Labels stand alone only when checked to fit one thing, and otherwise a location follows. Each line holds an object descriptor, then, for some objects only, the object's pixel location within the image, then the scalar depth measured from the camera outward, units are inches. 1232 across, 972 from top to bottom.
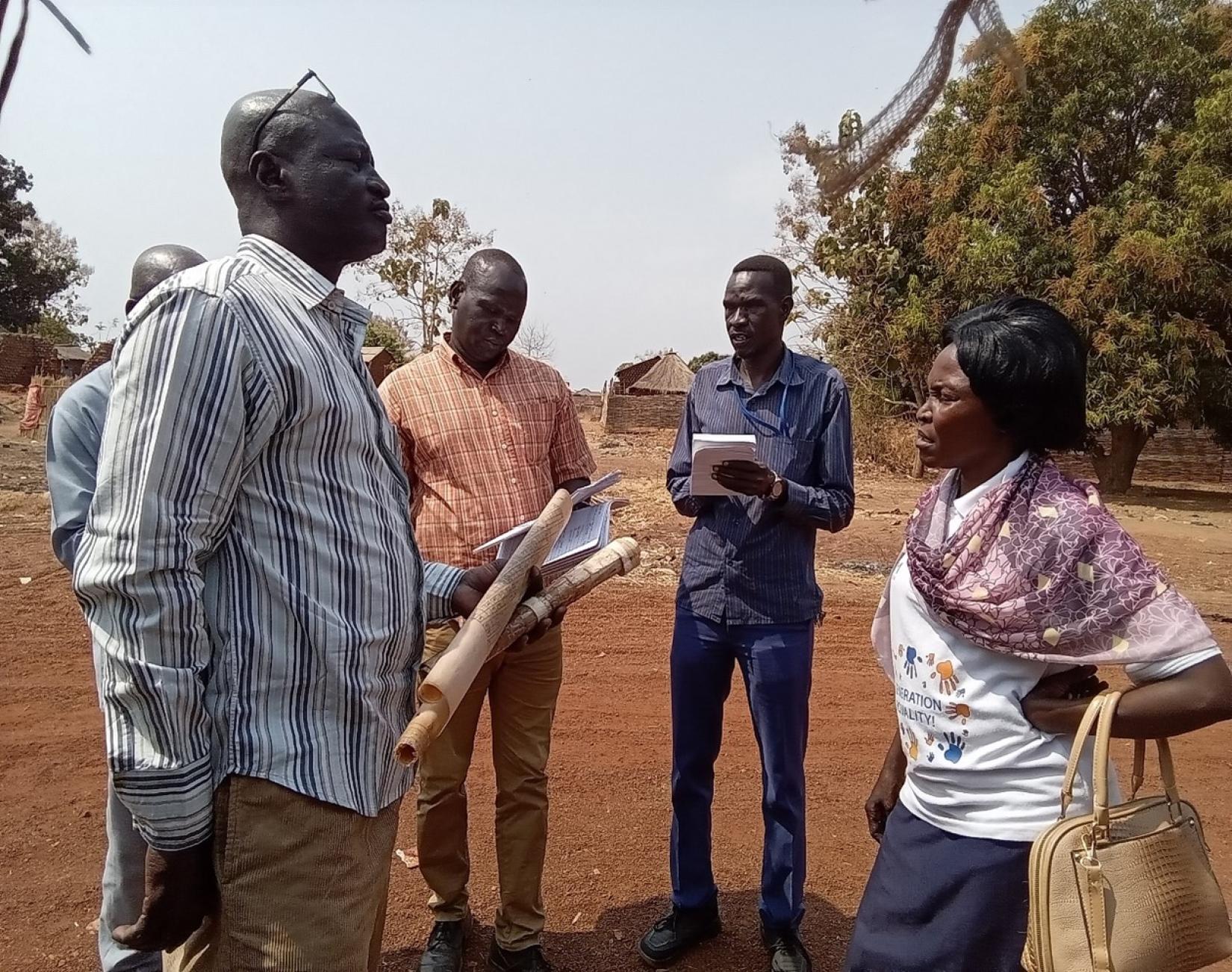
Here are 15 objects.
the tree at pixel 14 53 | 40.9
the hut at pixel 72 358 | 1337.4
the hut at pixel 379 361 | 928.3
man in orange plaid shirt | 116.2
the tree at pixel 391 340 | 1146.3
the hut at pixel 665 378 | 1288.1
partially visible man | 88.9
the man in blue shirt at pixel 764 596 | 116.1
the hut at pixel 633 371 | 1379.2
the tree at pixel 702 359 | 1722.4
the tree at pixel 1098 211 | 576.7
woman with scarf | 66.2
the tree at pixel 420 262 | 1138.7
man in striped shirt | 55.2
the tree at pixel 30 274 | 1099.9
